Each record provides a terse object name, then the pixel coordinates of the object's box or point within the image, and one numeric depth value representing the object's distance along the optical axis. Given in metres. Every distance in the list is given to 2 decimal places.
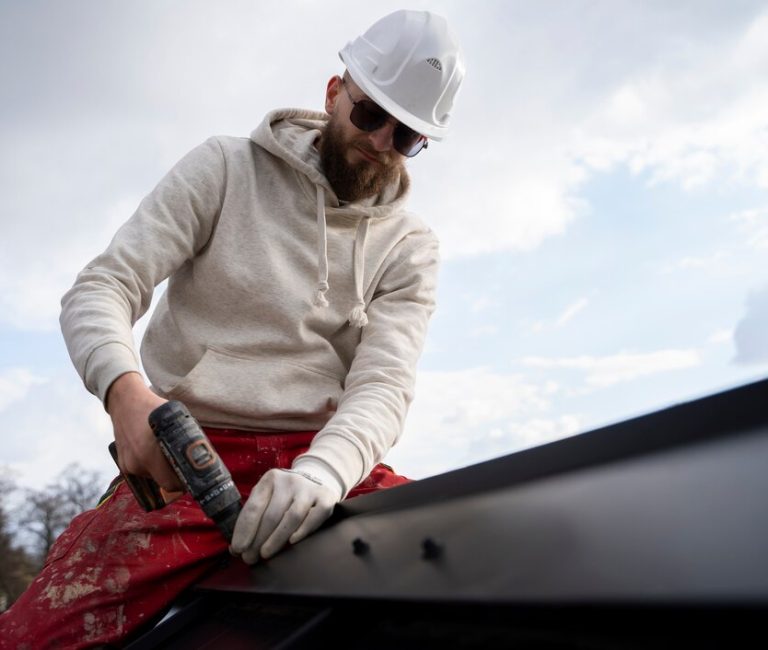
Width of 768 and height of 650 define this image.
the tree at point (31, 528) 23.69
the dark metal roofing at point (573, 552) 0.62
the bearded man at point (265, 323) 1.81
